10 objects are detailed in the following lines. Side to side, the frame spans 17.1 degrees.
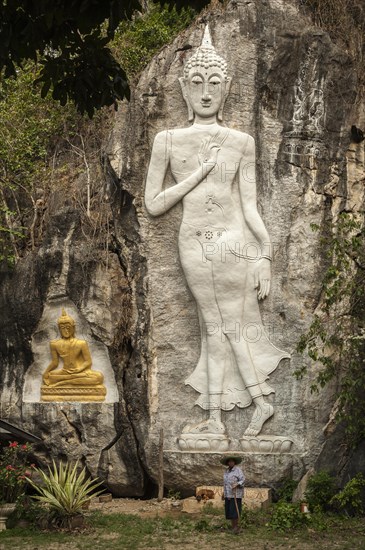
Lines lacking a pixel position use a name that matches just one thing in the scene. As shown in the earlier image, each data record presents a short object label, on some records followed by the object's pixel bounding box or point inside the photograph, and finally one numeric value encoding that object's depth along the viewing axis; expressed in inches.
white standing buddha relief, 593.9
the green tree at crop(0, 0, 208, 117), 350.9
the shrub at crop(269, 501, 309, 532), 525.7
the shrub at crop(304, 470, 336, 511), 549.0
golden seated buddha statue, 620.1
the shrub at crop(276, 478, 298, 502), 578.9
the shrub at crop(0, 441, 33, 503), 569.6
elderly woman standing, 518.0
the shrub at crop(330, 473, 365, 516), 531.2
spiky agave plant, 536.4
